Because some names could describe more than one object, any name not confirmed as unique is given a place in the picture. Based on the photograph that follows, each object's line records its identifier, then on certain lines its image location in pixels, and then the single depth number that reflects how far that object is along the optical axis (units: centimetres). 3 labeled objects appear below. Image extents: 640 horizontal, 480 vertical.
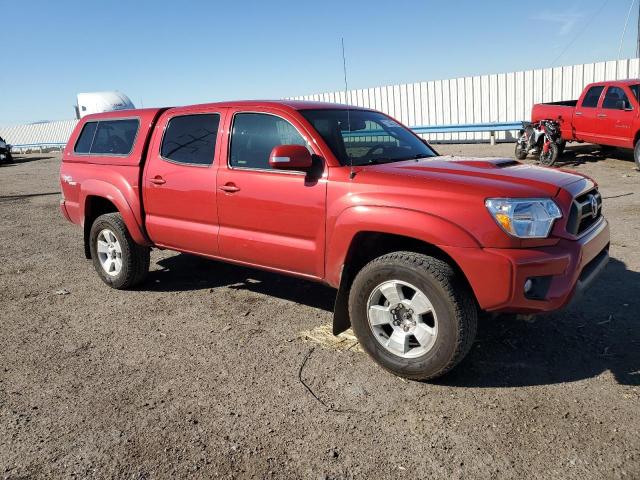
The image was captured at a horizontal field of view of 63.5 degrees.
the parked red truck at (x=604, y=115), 1150
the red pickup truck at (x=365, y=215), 305
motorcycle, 1270
